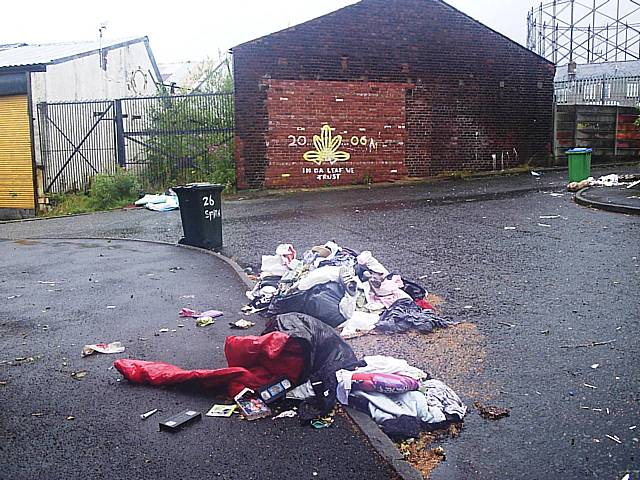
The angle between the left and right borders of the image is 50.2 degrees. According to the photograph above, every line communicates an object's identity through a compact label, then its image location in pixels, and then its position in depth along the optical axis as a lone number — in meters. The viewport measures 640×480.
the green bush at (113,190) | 18.58
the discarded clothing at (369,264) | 6.24
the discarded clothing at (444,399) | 3.90
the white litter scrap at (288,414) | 3.91
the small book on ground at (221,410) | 3.94
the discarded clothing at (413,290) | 6.23
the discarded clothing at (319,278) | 5.88
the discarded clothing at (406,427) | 3.70
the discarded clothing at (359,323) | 5.51
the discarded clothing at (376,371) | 4.00
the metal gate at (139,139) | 20.02
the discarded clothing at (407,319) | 5.54
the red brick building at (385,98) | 19.55
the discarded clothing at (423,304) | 6.13
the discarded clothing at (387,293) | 5.98
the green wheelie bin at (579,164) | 17.02
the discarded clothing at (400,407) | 3.80
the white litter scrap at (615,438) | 3.53
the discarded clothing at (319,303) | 5.69
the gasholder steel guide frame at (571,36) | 36.94
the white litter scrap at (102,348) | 5.22
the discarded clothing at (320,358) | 3.99
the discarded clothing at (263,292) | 6.41
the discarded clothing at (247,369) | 4.16
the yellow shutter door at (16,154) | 20.34
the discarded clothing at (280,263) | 6.89
